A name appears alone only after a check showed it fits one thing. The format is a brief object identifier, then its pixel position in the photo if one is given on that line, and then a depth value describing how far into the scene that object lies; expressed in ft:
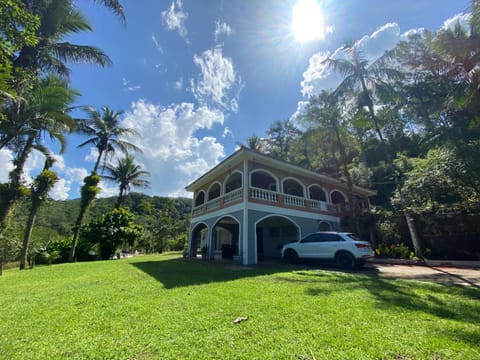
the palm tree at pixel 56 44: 28.07
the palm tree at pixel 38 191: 40.22
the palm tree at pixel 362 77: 49.11
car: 28.55
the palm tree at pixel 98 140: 54.60
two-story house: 36.55
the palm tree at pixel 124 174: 76.64
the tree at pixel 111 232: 59.77
